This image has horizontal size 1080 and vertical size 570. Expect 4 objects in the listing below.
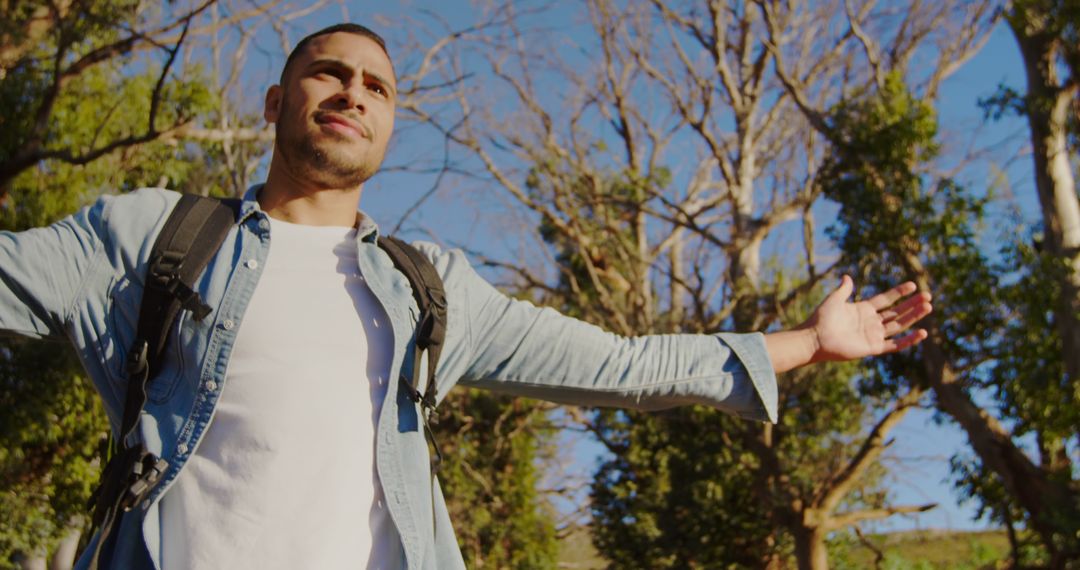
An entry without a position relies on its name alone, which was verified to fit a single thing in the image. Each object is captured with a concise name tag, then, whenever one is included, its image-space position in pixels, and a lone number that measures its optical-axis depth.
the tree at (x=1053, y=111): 9.32
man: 1.80
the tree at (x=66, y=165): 9.99
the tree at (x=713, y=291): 13.12
